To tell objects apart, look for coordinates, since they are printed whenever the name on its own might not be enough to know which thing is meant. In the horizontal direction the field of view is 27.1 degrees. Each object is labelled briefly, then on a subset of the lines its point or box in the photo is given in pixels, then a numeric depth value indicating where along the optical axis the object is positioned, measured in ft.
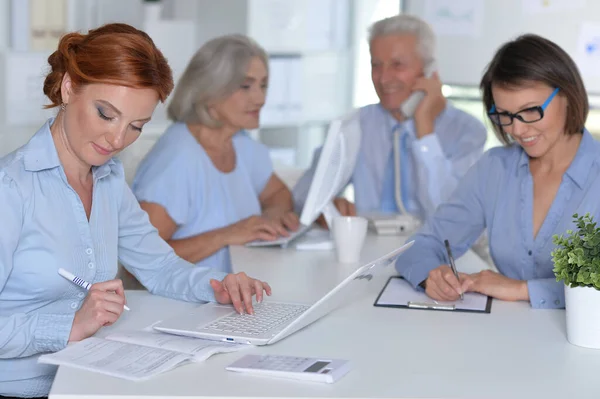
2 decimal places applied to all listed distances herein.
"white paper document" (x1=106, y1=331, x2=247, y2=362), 6.18
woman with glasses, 7.54
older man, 10.69
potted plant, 6.45
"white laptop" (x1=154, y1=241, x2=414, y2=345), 6.45
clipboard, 7.27
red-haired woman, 6.39
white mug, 8.49
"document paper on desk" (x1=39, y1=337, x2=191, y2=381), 5.88
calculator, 5.90
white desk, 5.78
